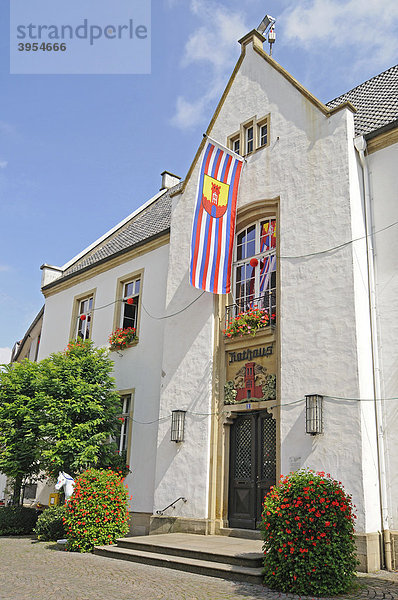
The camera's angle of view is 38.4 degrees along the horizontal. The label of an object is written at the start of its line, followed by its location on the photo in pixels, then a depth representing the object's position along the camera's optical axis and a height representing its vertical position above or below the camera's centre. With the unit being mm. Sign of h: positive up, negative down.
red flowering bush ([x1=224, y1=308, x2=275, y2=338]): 12875 +3822
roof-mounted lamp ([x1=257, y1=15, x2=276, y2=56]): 15922 +12509
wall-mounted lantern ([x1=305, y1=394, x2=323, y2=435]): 10742 +1564
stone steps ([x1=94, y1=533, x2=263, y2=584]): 9070 -978
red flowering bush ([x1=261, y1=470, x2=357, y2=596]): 7996 -512
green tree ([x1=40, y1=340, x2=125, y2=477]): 14773 +2055
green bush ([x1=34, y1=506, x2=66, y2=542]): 13766 -797
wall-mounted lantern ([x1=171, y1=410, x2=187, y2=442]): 13734 +1619
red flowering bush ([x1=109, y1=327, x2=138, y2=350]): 17344 +4507
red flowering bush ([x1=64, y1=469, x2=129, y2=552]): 12055 -407
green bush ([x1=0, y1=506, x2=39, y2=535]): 15969 -820
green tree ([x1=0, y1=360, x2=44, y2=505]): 15680 +1785
